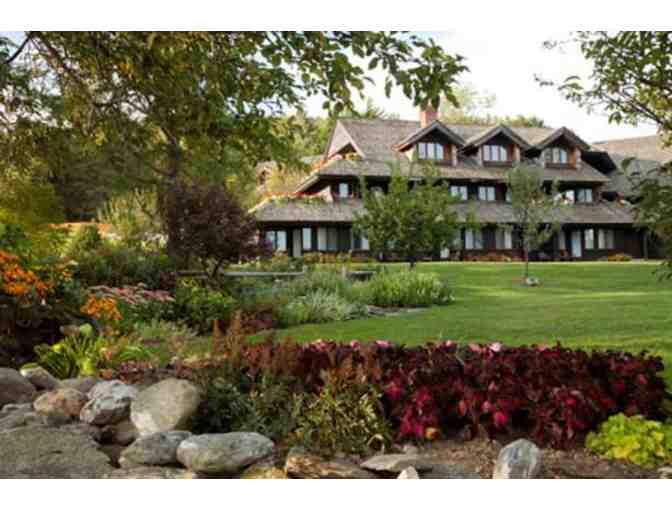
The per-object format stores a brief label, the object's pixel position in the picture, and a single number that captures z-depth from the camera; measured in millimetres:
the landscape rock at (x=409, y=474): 3258
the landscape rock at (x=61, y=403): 4270
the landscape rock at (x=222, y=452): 3400
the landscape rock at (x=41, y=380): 5055
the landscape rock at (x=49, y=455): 3607
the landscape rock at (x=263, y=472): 3418
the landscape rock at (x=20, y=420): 4055
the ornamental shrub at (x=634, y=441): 3363
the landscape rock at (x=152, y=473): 3467
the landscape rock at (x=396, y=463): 3342
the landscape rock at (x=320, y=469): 3383
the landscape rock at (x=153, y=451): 3557
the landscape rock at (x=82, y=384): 4738
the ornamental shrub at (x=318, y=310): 9055
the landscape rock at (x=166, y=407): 3850
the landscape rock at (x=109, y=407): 4098
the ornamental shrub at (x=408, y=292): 10422
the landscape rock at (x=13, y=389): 4648
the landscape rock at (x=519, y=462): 3188
